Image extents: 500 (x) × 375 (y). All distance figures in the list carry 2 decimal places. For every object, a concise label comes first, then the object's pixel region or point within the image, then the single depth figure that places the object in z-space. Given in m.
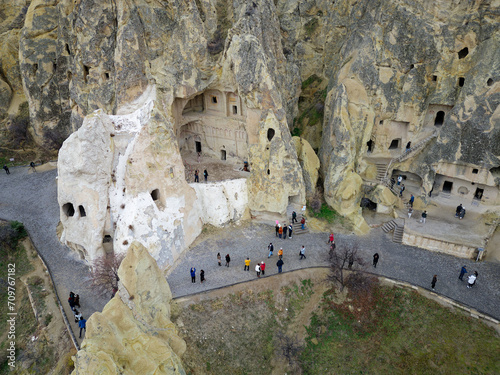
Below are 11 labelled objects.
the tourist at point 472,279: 17.53
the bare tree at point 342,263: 18.50
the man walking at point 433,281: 17.59
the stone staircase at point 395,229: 21.84
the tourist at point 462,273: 17.98
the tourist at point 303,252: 19.29
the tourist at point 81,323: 15.05
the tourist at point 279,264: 18.01
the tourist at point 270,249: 19.45
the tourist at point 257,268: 17.77
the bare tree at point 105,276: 16.47
